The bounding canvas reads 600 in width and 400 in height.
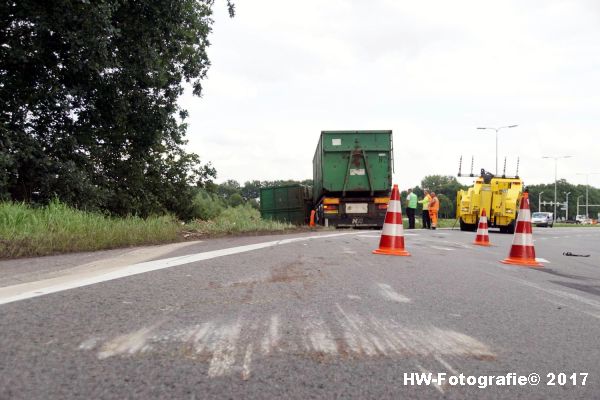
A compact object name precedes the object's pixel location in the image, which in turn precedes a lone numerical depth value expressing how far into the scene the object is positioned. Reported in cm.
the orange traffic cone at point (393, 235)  715
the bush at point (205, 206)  1945
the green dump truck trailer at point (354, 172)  1900
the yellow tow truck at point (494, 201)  2090
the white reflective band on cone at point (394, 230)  734
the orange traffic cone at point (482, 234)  1154
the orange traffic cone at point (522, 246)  742
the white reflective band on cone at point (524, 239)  752
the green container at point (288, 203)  2495
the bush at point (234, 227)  1119
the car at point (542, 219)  4459
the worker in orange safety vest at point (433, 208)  2330
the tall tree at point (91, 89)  1006
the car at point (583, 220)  9442
